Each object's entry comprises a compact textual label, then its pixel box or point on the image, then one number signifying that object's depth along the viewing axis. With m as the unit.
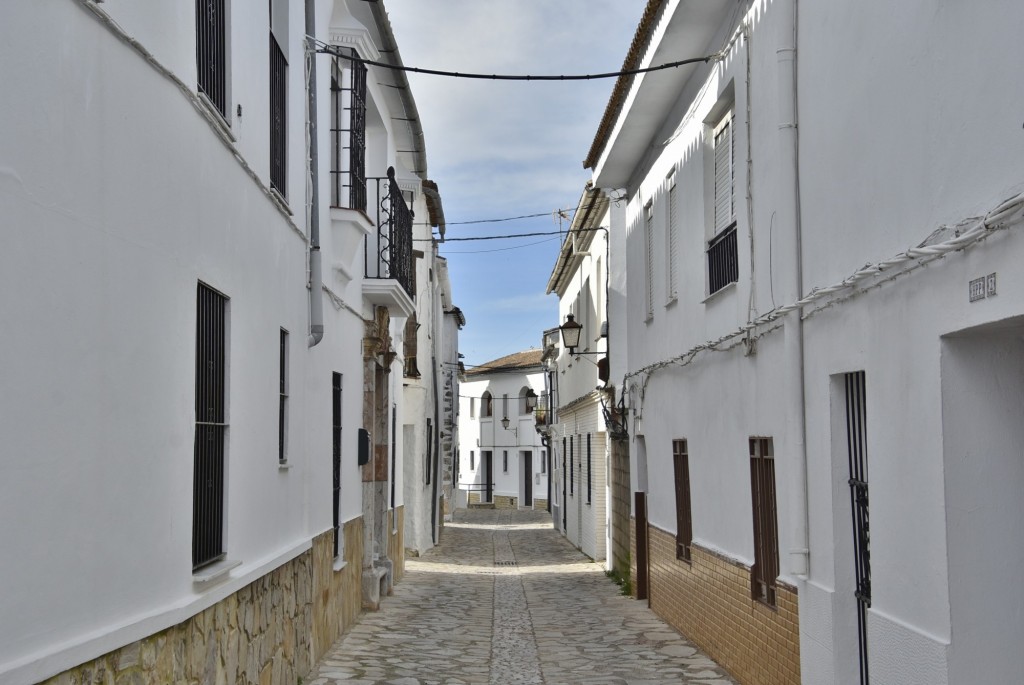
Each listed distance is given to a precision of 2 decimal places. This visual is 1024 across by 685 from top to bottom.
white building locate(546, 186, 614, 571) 18.97
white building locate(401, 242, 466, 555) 22.05
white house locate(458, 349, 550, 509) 49.78
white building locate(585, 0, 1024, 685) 5.17
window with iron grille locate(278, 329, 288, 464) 9.03
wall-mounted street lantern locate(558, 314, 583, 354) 18.91
